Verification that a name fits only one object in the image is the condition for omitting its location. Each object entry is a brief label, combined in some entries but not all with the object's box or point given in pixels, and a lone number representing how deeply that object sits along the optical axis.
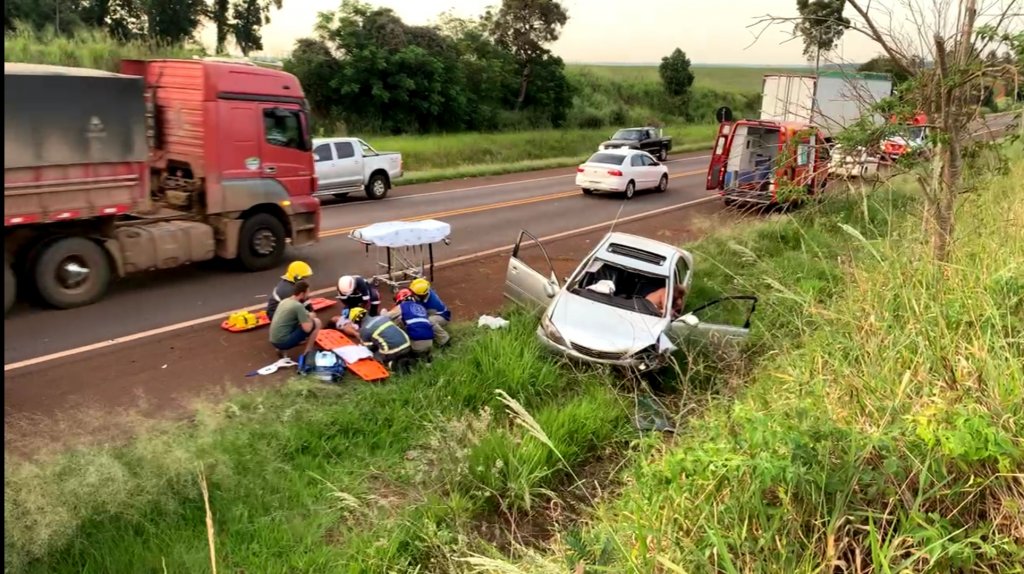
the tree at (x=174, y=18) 37.47
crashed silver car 7.52
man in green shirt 7.71
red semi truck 8.52
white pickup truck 17.62
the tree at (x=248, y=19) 41.50
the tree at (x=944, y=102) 5.73
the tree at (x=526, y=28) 40.78
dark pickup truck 31.52
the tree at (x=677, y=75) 54.69
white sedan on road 20.70
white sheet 9.16
